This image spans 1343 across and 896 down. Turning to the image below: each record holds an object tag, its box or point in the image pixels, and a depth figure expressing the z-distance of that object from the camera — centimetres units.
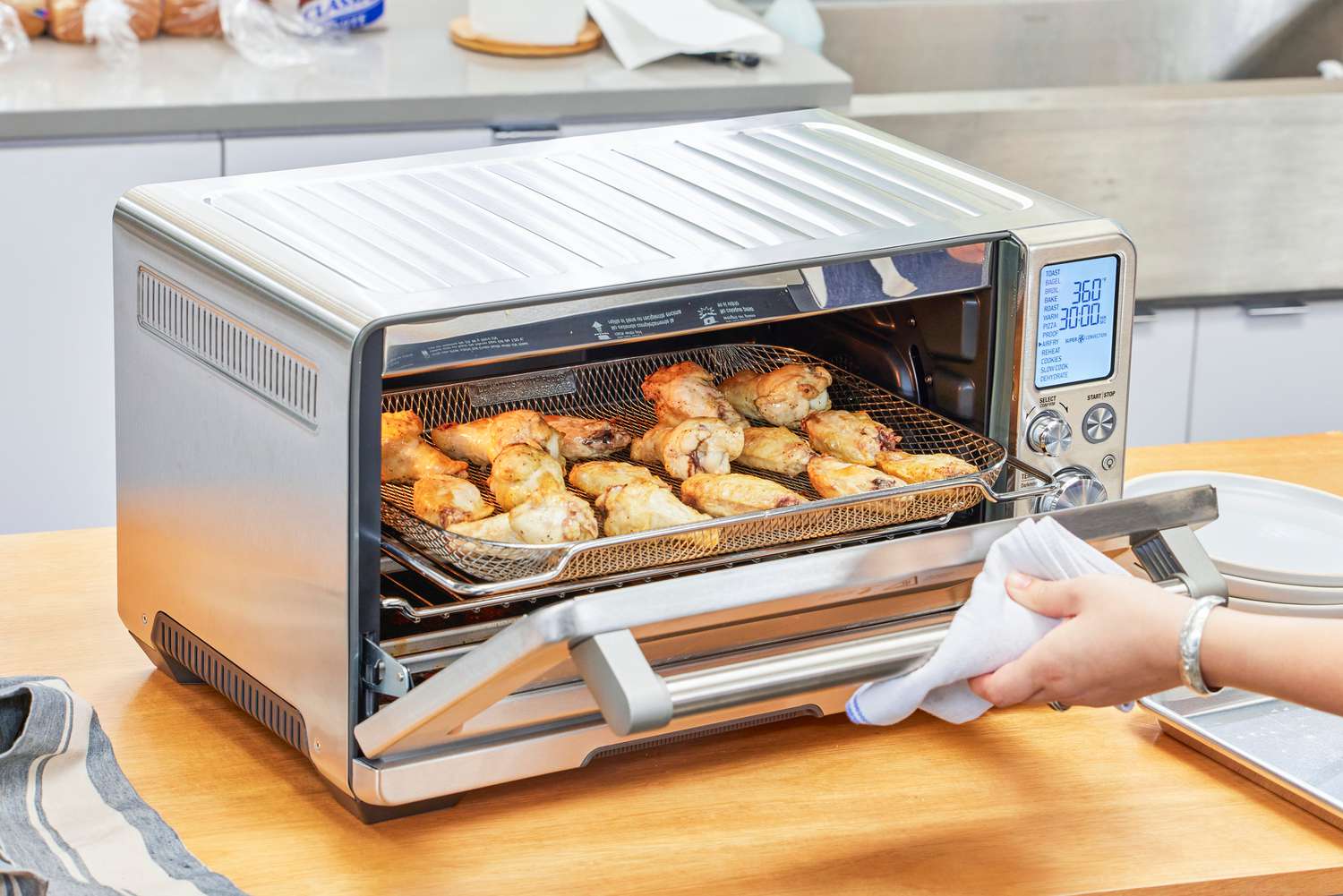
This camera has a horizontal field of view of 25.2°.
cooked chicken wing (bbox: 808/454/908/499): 218
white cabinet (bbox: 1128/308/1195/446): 390
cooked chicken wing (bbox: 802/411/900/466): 224
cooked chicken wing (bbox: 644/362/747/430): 228
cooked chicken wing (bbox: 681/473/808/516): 218
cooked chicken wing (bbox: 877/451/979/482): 219
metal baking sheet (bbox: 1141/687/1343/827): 212
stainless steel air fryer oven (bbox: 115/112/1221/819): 196
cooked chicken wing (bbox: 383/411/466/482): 219
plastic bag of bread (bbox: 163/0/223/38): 378
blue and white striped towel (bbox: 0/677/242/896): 198
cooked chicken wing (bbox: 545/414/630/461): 227
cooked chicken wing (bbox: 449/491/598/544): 209
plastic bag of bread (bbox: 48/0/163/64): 363
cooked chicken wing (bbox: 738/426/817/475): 226
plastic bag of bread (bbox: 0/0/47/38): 366
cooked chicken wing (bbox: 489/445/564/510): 215
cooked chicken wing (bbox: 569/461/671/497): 220
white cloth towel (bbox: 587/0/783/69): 363
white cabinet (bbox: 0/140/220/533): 331
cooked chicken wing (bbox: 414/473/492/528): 213
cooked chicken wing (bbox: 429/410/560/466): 222
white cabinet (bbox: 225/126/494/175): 336
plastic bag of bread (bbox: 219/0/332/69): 362
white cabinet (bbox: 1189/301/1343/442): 396
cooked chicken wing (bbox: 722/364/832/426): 229
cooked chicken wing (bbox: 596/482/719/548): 214
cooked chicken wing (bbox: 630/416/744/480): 223
